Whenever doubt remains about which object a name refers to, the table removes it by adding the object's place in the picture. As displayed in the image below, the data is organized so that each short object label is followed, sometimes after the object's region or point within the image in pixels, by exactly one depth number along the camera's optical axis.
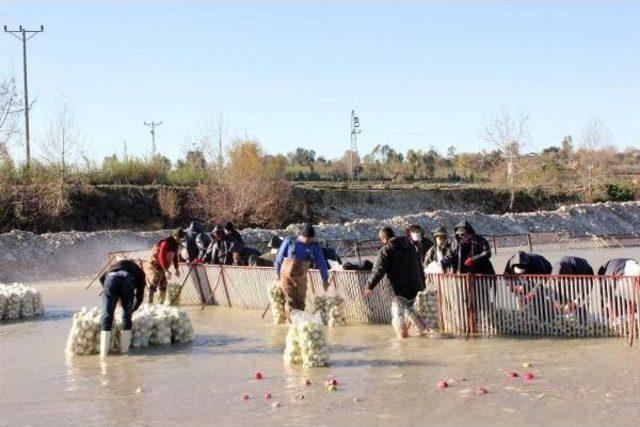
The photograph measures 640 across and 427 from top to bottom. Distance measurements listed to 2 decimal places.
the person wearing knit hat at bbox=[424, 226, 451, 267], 14.03
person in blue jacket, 12.90
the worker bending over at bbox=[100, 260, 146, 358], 11.89
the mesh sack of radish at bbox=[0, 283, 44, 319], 16.58
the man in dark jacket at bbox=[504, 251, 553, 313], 12.04
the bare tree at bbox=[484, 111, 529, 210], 66.75
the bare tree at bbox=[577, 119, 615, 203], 66.81
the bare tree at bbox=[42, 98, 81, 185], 45.39
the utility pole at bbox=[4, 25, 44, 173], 51.74
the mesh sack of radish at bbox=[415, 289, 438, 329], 12.56
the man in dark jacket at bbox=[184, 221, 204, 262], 20.47
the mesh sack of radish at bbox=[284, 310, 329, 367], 10.52
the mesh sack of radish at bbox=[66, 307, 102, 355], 12.10
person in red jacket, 16.56
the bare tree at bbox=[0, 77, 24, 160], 45.19
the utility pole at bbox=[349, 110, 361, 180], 84.88
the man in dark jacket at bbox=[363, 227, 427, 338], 12.14
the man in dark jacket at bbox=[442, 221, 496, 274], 12.72
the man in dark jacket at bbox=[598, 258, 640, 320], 11.25
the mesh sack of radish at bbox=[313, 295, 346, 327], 14.02
